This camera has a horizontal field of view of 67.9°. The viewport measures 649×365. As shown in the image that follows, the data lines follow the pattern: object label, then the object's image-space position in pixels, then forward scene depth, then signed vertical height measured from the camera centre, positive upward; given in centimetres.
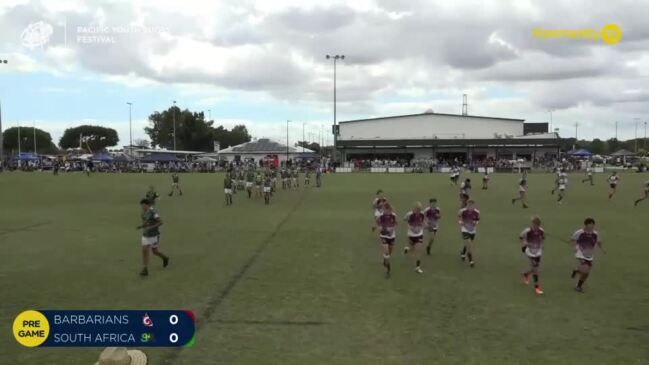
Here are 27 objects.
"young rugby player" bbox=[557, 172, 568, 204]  2486 -117
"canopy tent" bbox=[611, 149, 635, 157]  8885 +139
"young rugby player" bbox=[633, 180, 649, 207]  2358 -155
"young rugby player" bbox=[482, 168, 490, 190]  3323 -143
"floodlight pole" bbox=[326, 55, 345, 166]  6088 +468
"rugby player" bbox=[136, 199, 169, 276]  1034 -146
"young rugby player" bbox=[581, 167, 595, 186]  3712 -116
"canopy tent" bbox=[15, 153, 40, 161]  7704 +78
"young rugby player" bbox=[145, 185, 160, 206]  1615 -113
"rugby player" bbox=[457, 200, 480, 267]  1150 -147
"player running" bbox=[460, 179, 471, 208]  2116 -113
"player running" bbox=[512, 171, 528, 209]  2314 -127
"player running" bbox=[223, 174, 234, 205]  2489 -130
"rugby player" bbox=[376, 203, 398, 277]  1068 -155
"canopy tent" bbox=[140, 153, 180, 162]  7312 +57
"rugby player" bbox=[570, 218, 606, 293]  928 -167
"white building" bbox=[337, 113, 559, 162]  7662 +378
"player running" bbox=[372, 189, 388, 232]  1411 -131
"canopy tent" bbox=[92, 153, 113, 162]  7125 +57
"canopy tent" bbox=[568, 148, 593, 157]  7344 +129
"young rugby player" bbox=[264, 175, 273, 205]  2541 -147
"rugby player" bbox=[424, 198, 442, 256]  1261 -147
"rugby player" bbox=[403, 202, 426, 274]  1112 -154
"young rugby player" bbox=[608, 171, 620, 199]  2628 -113
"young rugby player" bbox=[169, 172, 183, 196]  2959 -128
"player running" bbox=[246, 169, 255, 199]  2876 -121
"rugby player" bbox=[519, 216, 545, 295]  952 -165
